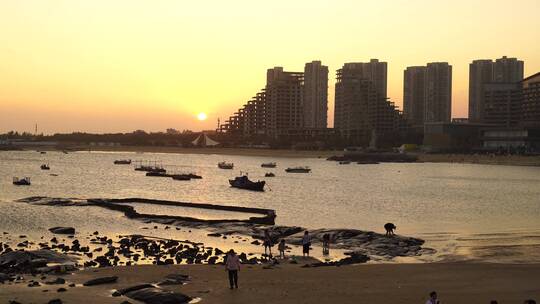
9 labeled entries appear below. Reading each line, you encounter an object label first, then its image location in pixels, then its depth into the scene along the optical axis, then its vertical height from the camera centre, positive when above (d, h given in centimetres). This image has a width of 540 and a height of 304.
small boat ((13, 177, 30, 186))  8175 -468
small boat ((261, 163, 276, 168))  14412 -340
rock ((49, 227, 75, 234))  3834 -486
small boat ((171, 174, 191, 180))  10151 -447
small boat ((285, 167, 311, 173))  12669 -378
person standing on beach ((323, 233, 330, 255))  3184 -448
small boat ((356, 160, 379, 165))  17862 -289
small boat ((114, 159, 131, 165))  15812 -382
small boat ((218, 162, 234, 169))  13850 -366
